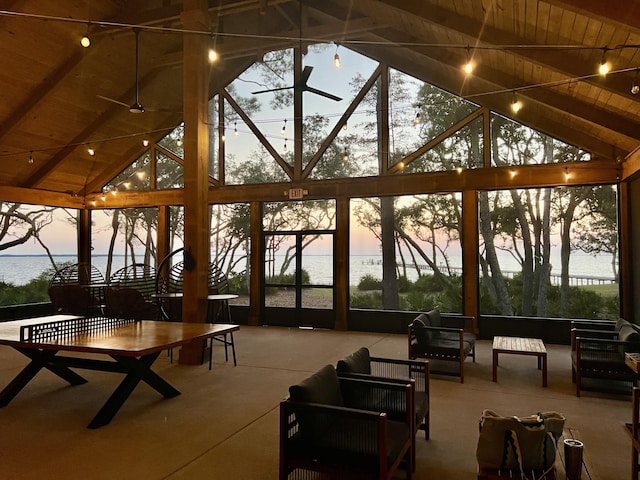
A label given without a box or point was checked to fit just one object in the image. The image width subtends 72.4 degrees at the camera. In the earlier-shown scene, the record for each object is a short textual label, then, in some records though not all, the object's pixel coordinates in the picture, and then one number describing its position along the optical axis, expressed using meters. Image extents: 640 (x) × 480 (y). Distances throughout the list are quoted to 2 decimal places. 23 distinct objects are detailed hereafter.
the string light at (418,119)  7.95
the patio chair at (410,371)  3.21
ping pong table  3.84
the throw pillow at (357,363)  3.25
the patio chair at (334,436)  2.45
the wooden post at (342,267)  8.69
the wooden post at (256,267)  9.39
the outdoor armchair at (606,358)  4.55
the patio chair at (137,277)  9.92
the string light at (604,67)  3.96
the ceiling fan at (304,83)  5.95
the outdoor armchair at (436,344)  5.33
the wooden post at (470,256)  7.66
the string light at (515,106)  5.48
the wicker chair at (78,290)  7.75
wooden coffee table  5.00
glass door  8.95
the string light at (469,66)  4.81
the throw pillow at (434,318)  5.93
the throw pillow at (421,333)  5.48
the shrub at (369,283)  8.54
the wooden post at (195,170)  6.36
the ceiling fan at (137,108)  6.22
